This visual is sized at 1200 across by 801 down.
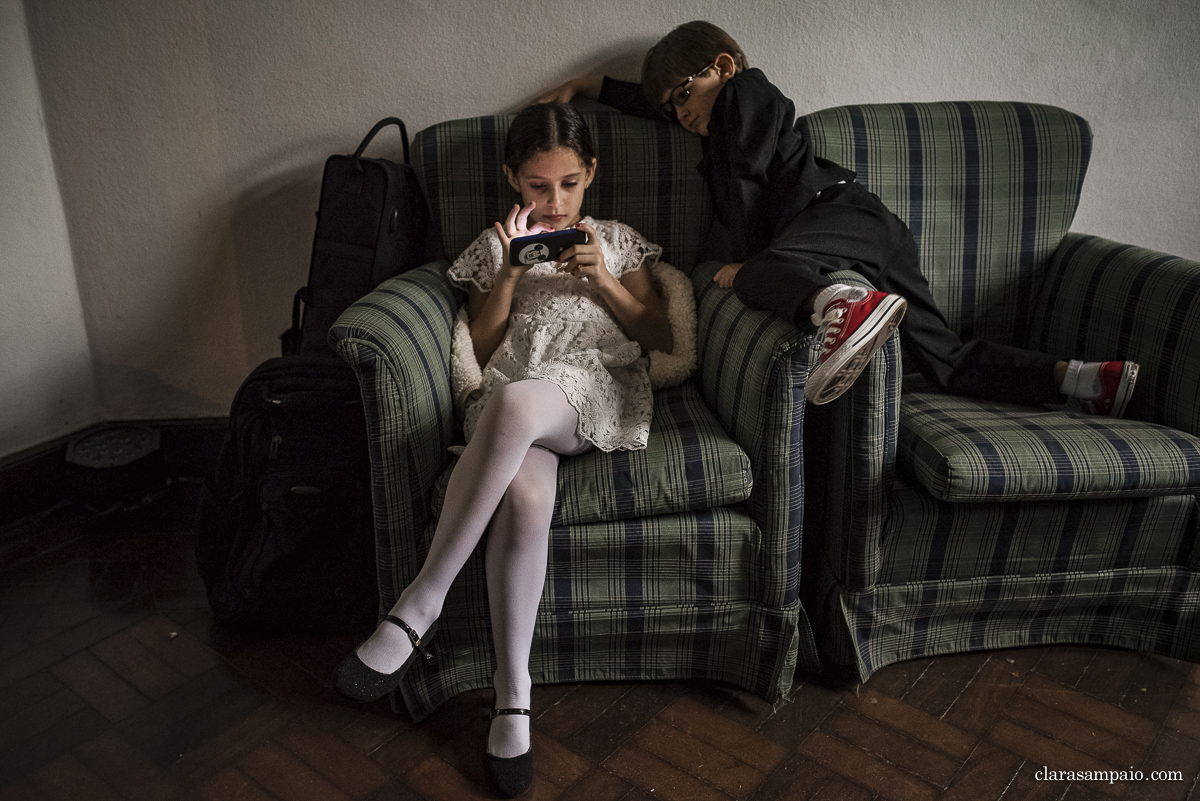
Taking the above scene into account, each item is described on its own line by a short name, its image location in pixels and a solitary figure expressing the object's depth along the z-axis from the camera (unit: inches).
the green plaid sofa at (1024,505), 54.1
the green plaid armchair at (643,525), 52.2
